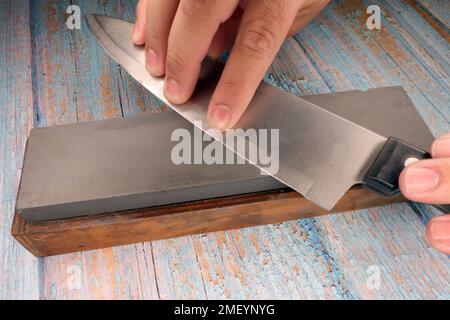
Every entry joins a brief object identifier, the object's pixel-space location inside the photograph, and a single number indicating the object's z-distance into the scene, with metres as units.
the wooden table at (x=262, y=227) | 0.30
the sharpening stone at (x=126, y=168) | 0.30
